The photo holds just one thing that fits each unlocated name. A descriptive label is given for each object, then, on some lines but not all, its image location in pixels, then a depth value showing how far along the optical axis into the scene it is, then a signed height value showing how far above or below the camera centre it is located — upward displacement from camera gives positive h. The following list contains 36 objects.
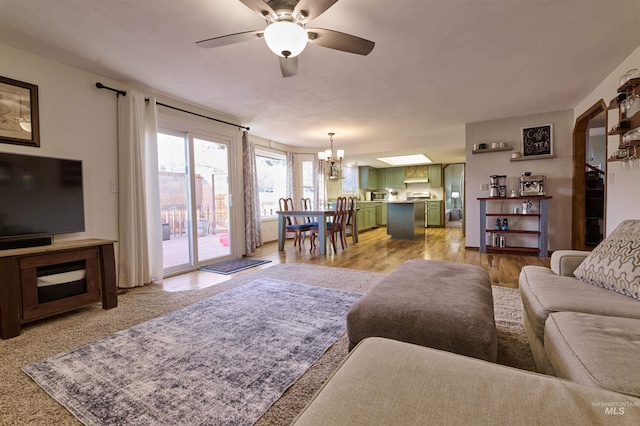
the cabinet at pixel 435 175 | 9.23 +0.93
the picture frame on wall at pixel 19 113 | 2.41 +0.89
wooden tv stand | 2.05 -0.56
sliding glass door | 3.85 +0.15
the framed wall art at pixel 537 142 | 4.59 +0.99
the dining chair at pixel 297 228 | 5.48 -0.44
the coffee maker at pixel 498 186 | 4.85 +0.26
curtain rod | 3.00 +1.38
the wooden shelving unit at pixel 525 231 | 4.50 -0.49
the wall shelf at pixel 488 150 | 4.83 +0.91
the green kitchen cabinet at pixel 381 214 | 9.52 -0.36
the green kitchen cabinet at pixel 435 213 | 9.38 -0.36
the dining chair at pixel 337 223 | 5.39 -0.37
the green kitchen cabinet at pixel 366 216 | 8.05 -0.35
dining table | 4.95 -0.31
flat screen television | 2.32 +0.12
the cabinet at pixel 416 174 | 9.36 +1.00
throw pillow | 1.42 -0.37
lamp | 11.05 +0.20
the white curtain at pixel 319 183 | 7.44 +0.60
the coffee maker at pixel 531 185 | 4.62 +0.26
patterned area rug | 1.28 -0.91
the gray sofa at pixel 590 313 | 0.85 -0.50
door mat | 3.91 -0.88
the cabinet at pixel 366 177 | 9.50 +0.94
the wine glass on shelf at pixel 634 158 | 2.63 +0.38
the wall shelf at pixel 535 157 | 4.59 +0.72
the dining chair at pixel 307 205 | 6.52 +0.01
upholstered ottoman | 1.24 -0.55
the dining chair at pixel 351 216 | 5.98 -0.25
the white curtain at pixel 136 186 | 3.18 +0.29
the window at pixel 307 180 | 7.46 +0.70
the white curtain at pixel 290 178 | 6.91 +0.71
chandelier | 5.85 +1.03
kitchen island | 6.61 -0.41
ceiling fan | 1.69 +1.18
